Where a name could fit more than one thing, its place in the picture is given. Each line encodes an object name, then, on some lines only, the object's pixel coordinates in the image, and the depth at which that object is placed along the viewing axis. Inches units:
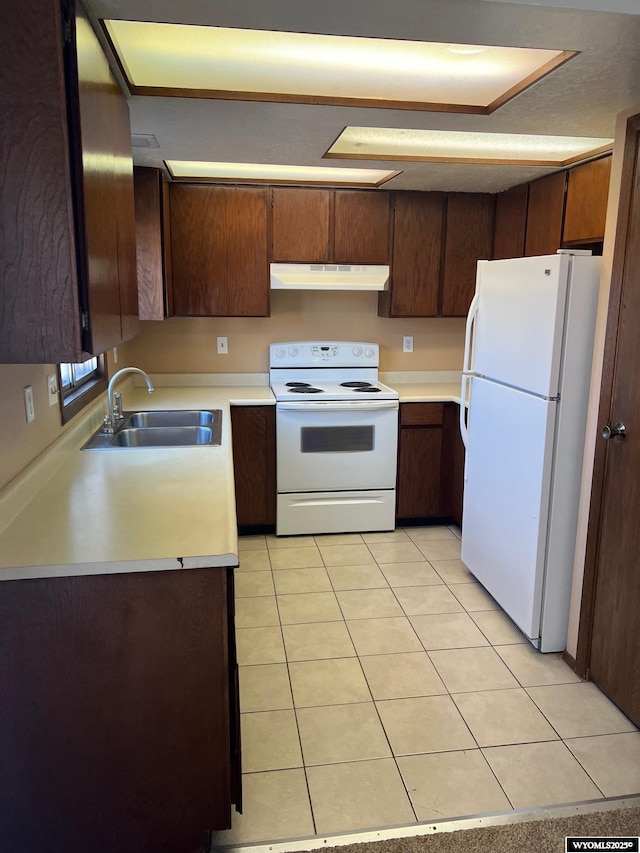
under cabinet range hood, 152.9
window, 102.8
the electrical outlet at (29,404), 79.4
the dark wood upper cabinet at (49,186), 50.6
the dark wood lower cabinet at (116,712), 59.0
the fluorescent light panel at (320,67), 70.9
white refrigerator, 96.1
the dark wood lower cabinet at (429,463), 155.0
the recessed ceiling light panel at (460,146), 111.7
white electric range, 148.9
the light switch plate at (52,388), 90.0
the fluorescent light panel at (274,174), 138.3
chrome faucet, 113.4
